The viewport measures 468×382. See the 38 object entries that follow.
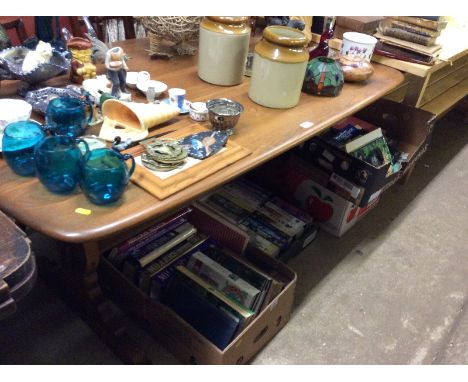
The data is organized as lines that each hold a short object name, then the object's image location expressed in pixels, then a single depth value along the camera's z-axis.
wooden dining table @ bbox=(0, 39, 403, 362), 0.71
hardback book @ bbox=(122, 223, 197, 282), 1.24
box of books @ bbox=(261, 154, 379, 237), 1.63
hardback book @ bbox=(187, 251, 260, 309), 1.17
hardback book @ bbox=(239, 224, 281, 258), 1.45
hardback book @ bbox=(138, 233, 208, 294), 1.23
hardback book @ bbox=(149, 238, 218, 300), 1.21
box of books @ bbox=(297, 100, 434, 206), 1.50
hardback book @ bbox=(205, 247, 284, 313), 1.19
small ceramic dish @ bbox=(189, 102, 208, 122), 1.04
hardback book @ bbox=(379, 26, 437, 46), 1.60
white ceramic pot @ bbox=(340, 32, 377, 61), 1.42
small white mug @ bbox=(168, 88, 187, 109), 1.07
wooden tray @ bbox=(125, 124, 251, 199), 0.80
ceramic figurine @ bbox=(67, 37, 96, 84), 1.09
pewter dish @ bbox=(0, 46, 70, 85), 1.00
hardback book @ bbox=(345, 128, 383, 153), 1.59
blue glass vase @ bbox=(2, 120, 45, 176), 0.77
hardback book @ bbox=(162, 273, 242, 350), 1.09
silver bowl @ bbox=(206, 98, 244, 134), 0.99
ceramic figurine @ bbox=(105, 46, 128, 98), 1.01
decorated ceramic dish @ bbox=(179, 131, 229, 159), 0.90
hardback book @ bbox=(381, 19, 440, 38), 1.60
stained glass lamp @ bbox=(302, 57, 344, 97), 1.24
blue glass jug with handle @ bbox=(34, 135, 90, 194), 0.73
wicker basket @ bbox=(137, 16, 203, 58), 1.27
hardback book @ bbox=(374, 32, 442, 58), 1.59
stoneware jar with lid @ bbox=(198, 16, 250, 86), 1.12
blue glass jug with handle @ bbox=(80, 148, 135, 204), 0.73
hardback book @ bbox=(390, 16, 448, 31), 1.59
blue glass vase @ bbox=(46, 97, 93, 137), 0.88
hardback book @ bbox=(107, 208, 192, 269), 1.26
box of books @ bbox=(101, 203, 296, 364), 1.10
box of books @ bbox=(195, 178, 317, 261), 1.49
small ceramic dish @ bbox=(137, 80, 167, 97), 1.11
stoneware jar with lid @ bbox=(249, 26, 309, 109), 1.07
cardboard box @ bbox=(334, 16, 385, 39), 1.62
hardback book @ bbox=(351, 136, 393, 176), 1.60
